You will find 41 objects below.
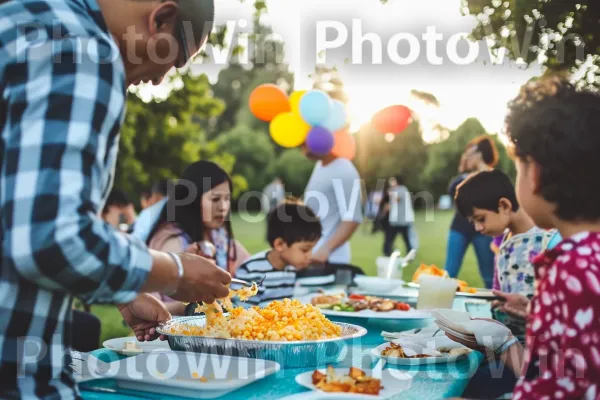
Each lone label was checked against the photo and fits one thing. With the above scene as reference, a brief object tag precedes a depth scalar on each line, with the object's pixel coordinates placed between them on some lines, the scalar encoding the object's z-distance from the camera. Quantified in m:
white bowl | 3.26
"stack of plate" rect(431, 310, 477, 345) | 1.86
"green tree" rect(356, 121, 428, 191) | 36.34
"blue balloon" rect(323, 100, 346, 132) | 5.58
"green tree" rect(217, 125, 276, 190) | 41.03
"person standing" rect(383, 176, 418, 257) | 12.73
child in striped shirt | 3.50
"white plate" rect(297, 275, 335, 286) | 3.79
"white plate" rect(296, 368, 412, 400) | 1.45
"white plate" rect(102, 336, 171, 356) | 1.86
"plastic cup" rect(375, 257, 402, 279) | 3.83
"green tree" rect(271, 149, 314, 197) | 39.09
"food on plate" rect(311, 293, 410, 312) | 2.71
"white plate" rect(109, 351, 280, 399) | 1.39
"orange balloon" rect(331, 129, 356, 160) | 5.49
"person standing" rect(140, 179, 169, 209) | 6.40
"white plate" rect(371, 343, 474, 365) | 1.81
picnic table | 1.46
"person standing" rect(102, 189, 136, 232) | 6.64
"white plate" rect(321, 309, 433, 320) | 2.54
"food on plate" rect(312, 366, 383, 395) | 1.45
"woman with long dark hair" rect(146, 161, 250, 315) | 3.65
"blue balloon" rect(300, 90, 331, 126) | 5.40
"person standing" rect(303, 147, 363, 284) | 4.77
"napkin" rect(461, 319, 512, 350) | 1.83
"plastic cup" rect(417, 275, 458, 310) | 2.84
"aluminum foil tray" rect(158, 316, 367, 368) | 1.70
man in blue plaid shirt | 0.97
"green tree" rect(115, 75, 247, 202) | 9.79
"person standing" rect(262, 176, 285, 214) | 28.44
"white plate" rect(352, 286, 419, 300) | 3.31
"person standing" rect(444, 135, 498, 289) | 6.15
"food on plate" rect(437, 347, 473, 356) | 1.89
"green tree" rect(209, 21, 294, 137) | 46.09
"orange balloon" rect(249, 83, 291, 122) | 5.63
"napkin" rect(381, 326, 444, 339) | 2.12
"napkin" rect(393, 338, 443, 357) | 1.90
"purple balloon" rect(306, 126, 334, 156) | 5.13
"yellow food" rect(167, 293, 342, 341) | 1.76
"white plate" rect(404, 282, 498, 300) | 2.36
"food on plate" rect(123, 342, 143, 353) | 1.85
